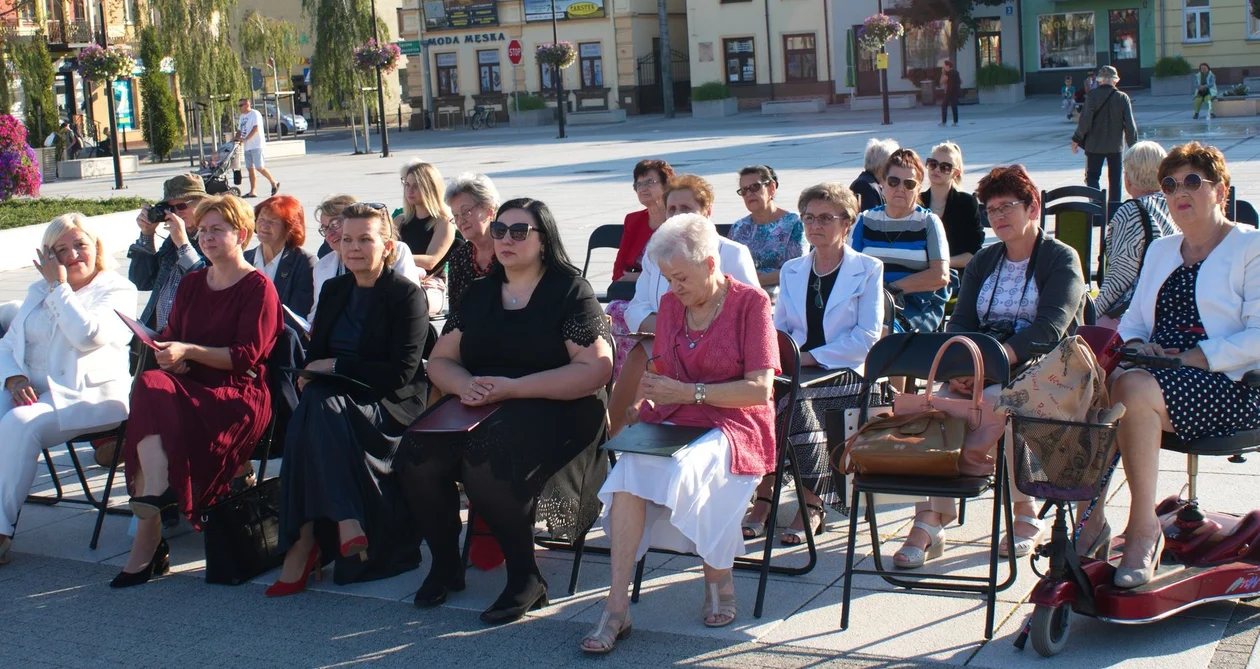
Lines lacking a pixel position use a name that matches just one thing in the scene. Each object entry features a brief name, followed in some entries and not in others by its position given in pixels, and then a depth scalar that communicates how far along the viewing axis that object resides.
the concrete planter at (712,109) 44.75
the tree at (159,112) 36.00
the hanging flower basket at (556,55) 40.41
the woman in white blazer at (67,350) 5.88
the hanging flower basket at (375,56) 34.34
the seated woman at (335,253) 6.11
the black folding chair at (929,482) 4.23
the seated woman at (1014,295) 4.99
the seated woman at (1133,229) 5.96
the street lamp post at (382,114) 31.91
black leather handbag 5.37
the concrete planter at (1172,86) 38.91
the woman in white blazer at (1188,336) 4.18
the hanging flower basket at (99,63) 26.66
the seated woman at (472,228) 6.64
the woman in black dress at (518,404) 4.85
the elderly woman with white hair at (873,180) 8.23
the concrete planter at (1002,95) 40.88
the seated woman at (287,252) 7.00
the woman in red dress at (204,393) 5.34
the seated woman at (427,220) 7.91
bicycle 48.34
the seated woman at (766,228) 6.98
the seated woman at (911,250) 6.56
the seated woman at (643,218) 7.26
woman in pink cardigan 4.42
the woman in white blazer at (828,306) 5.43
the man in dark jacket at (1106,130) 14.57
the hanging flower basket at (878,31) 34.69
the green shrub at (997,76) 40.78
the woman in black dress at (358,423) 5.19
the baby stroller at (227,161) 22.45
